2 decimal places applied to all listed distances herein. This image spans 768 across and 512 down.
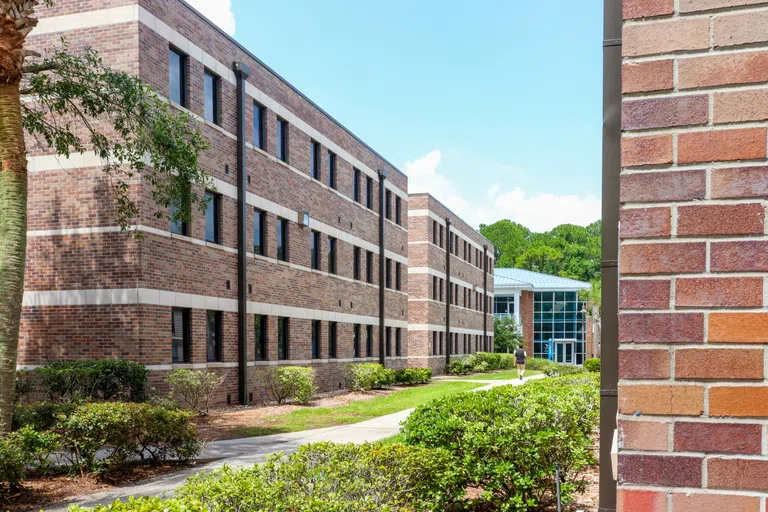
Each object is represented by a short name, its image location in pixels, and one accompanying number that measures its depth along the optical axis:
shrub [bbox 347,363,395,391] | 27.50
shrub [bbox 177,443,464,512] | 4.25
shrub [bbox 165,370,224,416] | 17.02
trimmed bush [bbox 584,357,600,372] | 32.53
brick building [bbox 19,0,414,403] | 16.84
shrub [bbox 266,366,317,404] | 21.70
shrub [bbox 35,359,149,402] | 14.68
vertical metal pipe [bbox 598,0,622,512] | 2.63
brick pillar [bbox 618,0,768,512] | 1.77
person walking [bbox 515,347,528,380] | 36.47
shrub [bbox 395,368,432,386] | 31.98
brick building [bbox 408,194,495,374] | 42.00
